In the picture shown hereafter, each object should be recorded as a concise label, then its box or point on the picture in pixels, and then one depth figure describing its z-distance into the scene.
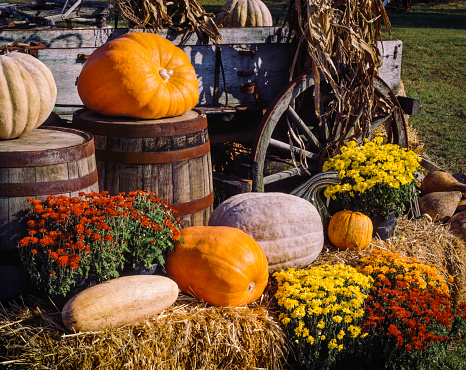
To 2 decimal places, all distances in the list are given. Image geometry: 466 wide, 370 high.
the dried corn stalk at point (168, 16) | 4.34
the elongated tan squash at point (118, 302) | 2.46
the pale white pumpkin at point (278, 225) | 3.43
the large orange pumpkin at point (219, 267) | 2.92
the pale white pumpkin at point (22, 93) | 2.91
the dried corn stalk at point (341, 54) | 4.18
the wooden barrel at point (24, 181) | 2.68
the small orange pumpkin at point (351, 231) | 3.87
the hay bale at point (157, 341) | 2.43
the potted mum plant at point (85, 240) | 2.59
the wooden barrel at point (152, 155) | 3.29
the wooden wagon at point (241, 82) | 3.94
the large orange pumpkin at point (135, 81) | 3.38
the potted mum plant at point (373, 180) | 3.98
